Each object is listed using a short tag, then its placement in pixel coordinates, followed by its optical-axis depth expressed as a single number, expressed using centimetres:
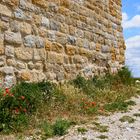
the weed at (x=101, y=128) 304
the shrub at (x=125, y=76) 555
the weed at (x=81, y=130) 295
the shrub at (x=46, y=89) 364
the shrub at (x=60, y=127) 286
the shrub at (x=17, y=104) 289
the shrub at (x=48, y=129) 280
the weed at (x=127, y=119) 340
